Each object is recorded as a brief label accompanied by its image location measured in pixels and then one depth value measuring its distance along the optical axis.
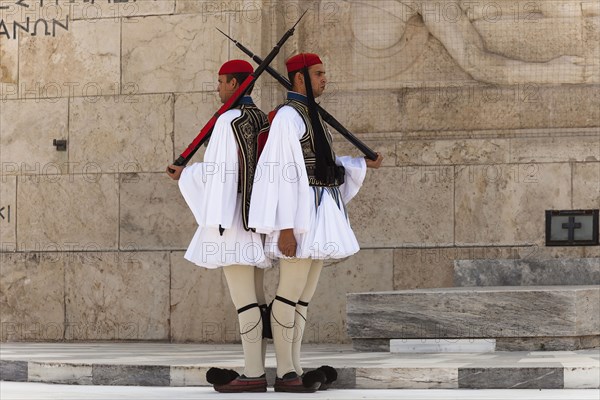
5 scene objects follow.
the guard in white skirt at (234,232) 12.72
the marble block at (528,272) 17.63
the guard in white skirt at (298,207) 12.53
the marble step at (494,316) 15.09
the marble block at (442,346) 15.26
